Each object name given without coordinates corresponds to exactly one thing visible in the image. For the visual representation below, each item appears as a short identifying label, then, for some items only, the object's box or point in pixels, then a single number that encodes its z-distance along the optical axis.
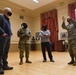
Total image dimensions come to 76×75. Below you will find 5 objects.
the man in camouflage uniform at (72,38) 1.98
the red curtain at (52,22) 5.40
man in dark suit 1.50
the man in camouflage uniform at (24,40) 2.22
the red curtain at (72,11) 4.83
